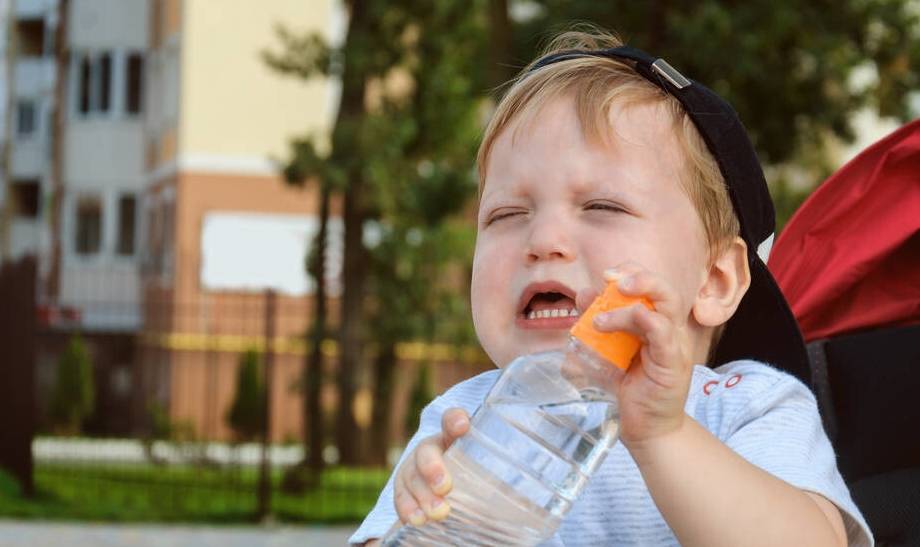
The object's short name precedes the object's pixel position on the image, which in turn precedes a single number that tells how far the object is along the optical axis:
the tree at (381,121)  13.48
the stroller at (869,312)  2.41
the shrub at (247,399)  17.17
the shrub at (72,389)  17.86
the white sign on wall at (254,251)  21.88
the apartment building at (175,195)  20.94
